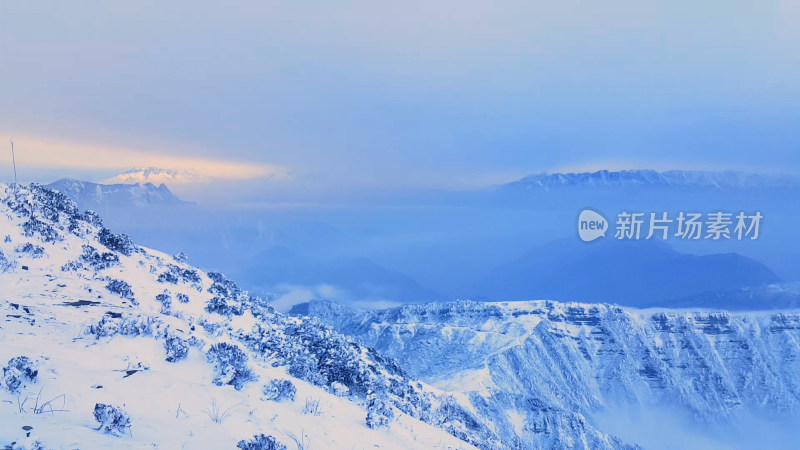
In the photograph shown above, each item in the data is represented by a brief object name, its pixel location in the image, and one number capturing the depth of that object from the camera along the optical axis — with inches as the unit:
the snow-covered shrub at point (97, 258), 1257.9
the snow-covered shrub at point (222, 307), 1317.7
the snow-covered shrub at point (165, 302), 1159.6
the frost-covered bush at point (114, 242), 1539.1
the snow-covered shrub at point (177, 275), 1434.5
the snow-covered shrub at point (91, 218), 1710.1
